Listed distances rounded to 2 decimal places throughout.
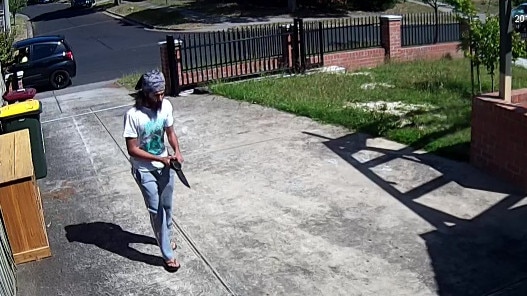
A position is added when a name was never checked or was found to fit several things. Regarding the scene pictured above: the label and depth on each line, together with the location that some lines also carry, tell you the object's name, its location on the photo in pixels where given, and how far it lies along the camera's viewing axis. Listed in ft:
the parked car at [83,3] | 172.64
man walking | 17.87
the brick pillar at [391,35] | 57.26
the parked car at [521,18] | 59.03
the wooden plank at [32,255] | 20.26
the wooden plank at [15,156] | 20.48
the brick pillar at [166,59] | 47.06
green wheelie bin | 28.43
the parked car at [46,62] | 66.13
